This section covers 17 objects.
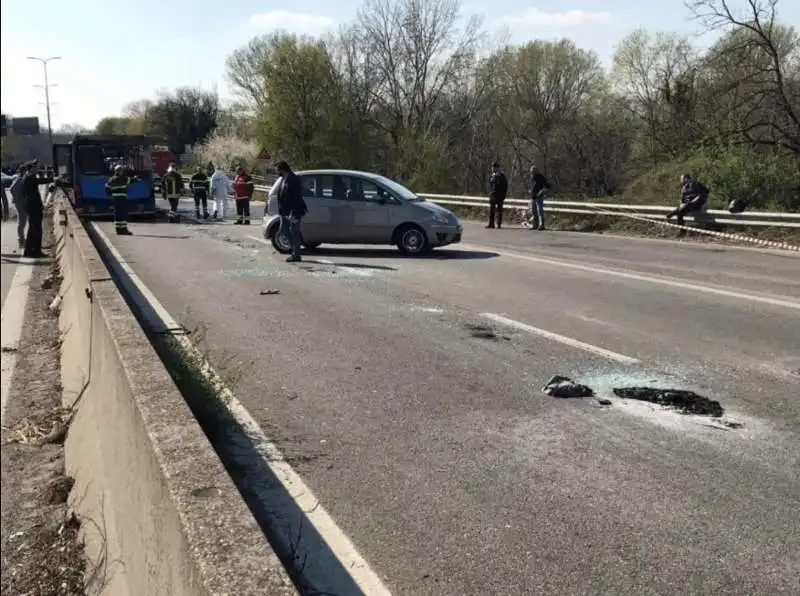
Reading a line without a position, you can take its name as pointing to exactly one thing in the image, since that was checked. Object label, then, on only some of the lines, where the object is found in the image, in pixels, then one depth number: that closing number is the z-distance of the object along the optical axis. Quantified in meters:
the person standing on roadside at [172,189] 29.42
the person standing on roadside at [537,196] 23.56
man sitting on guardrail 20.52
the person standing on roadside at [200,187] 29.78
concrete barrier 2.46
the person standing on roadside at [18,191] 16.35
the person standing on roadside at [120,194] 22.34
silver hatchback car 16.66
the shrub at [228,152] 64.25
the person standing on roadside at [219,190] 29.48
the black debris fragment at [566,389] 6.34
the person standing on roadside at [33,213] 16.72
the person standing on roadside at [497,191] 24.17
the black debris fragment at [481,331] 8.63
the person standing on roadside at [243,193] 26.78
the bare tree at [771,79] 25.48
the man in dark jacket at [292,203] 15.49
